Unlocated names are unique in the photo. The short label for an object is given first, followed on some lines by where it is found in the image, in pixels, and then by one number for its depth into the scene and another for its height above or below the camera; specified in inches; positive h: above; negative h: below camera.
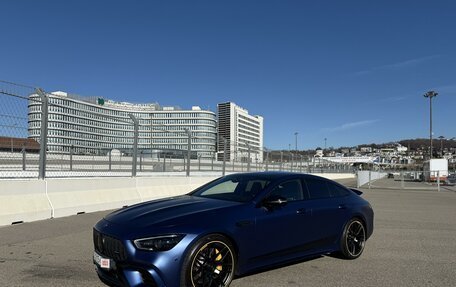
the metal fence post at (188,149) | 636.6 +17.0
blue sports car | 177.9 -32.0
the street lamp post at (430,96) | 2470.5 +385.0
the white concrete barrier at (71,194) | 363.3 -34.4
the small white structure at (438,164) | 1963.6 -4.8
